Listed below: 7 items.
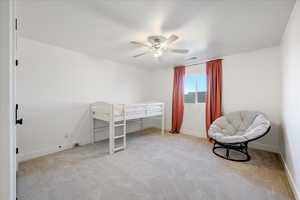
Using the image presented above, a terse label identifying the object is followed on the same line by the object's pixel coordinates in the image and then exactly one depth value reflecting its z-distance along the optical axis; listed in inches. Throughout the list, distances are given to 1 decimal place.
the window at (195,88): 161.1
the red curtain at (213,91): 140.6
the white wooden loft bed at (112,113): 112.9
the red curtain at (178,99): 172.1
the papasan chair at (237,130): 95.3
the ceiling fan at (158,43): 92.2
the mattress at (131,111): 118.1
